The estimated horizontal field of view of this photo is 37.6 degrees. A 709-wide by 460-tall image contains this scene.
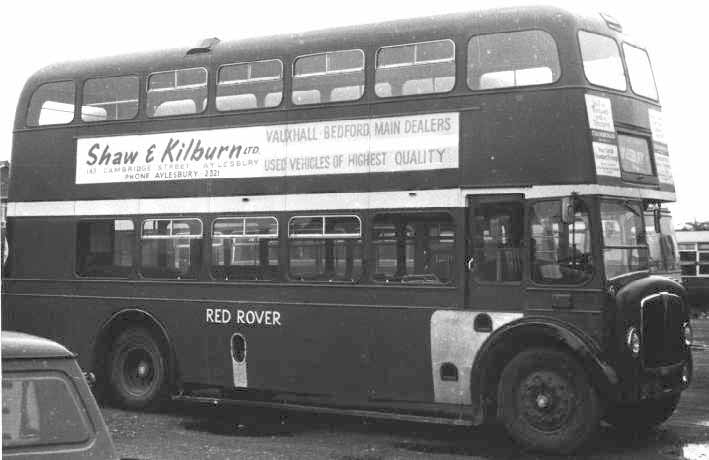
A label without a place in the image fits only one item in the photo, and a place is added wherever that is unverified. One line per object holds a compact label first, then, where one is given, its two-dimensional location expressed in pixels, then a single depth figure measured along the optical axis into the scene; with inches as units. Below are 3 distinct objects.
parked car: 147.9
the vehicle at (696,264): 1193.4
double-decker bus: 373.7
